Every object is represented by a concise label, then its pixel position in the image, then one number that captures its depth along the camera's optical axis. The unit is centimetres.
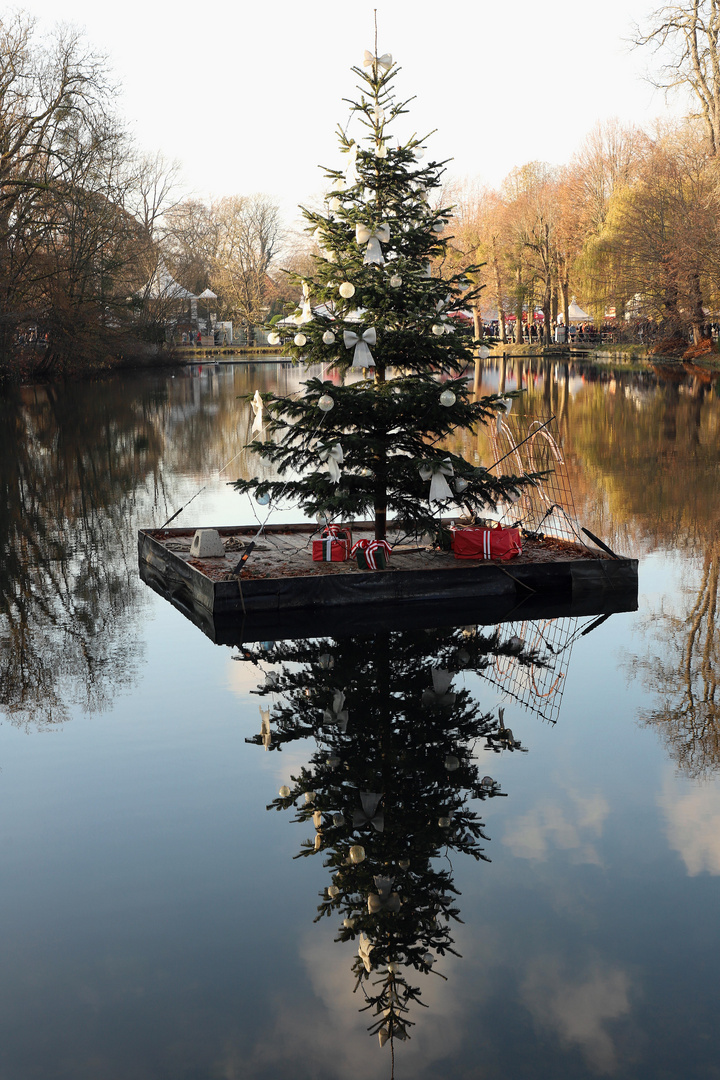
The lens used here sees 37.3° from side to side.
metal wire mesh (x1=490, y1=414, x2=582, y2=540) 1511
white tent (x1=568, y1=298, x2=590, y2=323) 10519
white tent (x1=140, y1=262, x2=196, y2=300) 7706
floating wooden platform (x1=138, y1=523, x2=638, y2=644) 1121
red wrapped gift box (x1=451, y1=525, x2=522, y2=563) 1237
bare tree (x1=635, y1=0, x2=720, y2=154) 5834
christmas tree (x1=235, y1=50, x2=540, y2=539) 1176
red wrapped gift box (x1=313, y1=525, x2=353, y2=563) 1252
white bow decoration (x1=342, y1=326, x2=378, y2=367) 1145
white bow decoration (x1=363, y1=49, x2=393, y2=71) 1175
